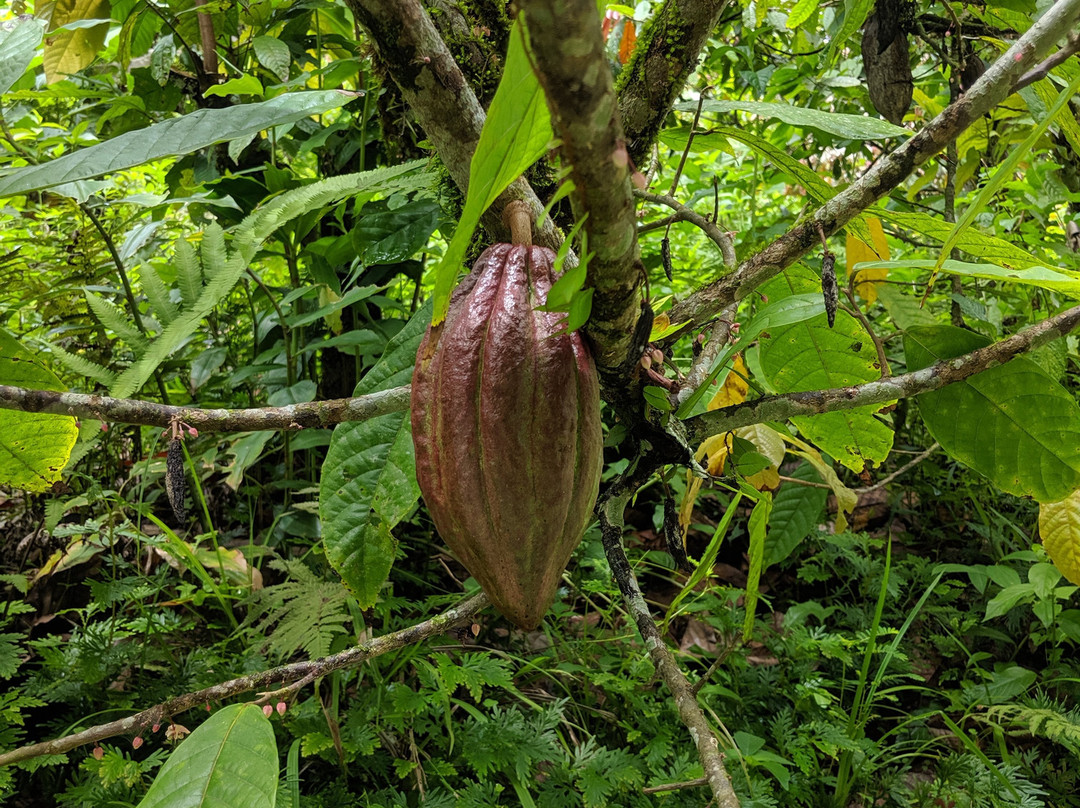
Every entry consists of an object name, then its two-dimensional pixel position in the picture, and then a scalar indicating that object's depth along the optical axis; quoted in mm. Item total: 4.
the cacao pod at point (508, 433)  484
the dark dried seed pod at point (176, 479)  593
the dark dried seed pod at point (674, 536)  660
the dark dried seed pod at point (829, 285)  549
